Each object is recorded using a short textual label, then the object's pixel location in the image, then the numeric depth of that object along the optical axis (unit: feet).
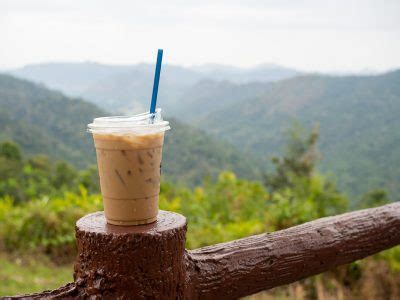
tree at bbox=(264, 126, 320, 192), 49.62
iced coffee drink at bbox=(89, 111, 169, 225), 3.35
